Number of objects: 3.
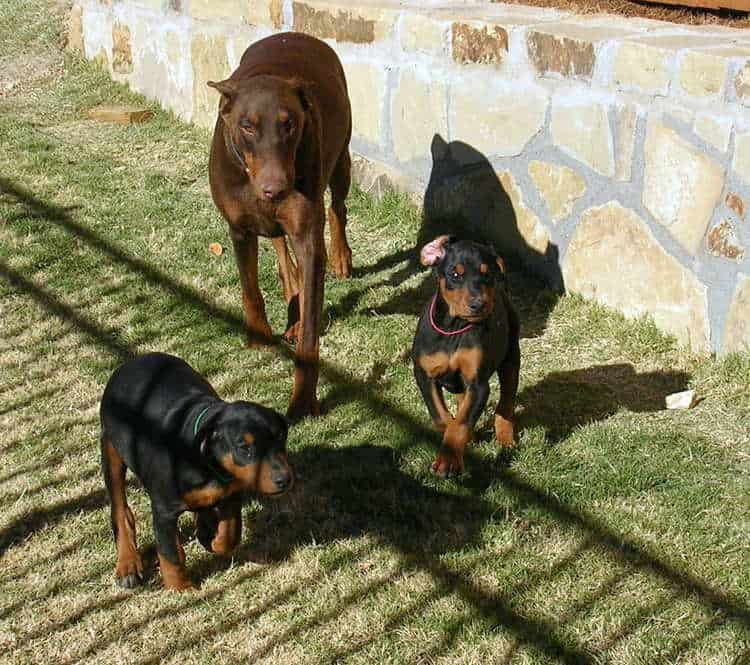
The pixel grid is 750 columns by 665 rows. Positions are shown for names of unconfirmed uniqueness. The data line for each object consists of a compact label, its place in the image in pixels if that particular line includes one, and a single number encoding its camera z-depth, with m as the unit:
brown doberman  4.86
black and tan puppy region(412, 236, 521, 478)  4.46
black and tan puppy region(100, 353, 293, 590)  3.59
